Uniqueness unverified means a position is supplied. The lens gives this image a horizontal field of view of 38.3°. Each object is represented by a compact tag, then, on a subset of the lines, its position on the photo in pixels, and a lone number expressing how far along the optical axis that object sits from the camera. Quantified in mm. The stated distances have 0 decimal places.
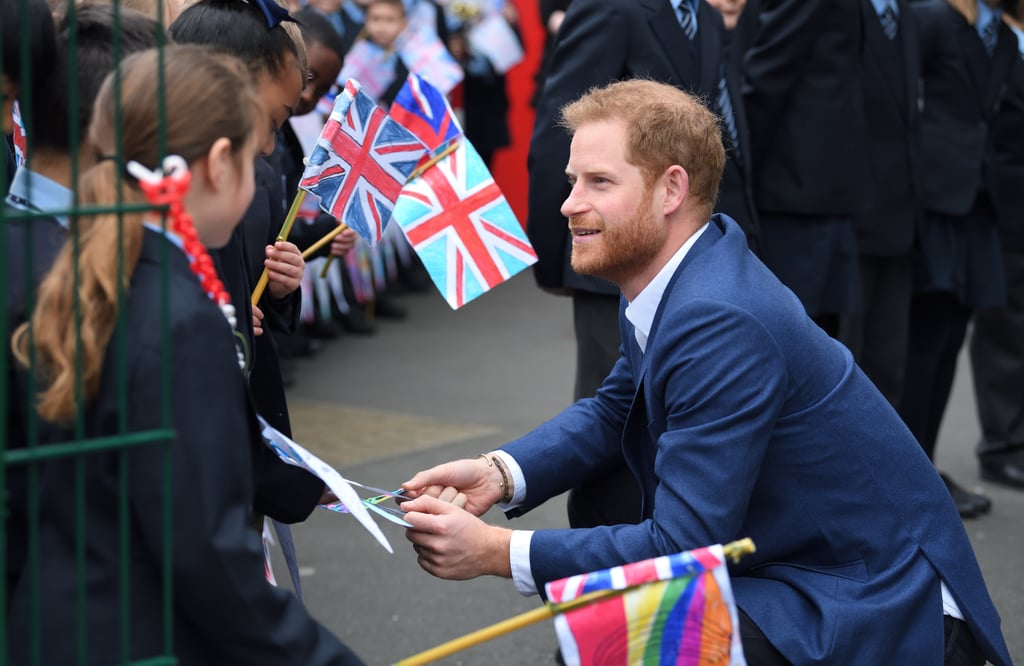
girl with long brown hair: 1822
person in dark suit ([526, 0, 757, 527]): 4047
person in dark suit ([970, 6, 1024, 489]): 5727
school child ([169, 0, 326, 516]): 2850
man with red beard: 2469
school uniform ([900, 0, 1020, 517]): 5293
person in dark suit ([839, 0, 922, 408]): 4992
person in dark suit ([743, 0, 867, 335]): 4656
